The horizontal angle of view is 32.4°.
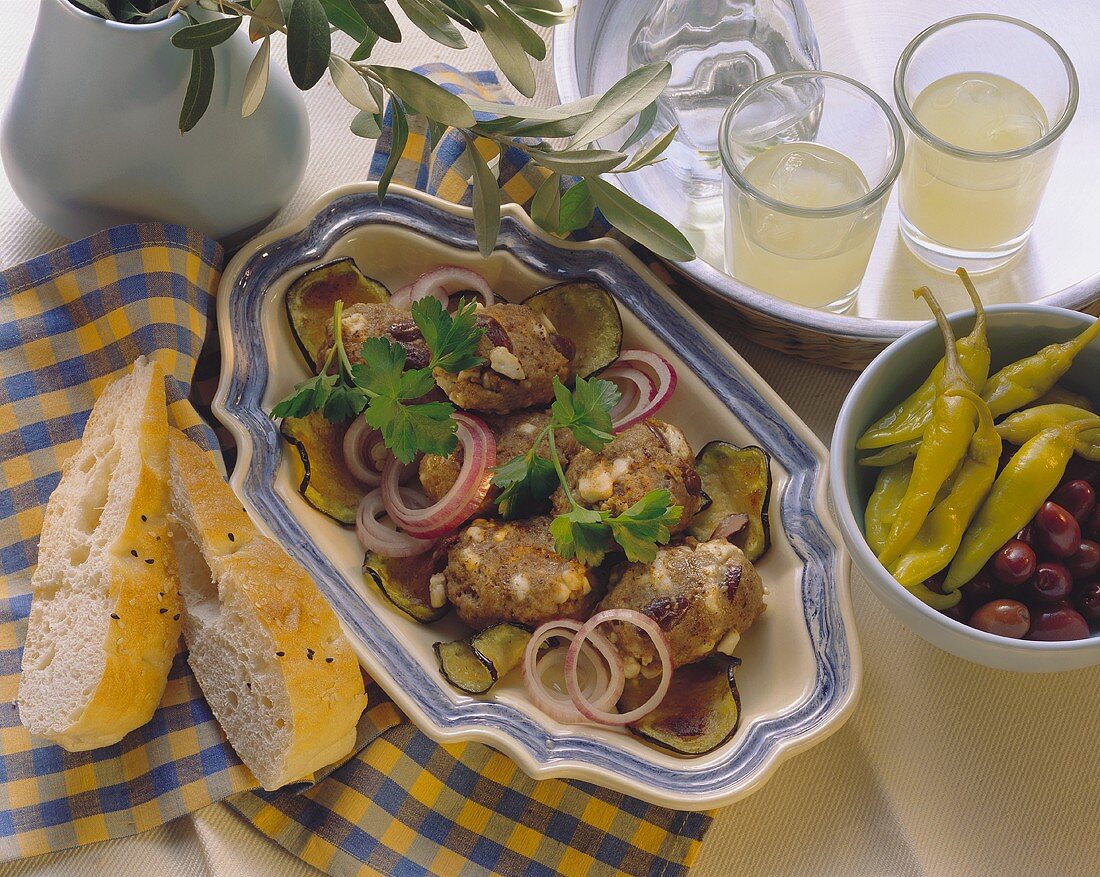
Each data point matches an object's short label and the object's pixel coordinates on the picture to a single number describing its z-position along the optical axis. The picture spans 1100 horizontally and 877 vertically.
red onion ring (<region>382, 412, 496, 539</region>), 0.76
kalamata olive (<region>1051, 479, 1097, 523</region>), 0.71
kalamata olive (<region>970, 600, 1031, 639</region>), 0.70
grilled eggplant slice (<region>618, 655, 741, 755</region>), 0.73
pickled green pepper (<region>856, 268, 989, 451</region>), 0.73
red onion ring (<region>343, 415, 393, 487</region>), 0.78
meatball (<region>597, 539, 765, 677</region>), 0.72
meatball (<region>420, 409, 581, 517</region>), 0.76
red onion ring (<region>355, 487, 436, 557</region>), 0.77
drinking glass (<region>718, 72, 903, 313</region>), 0.77
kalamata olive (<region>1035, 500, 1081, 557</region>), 0.70
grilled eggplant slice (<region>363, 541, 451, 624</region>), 0.75
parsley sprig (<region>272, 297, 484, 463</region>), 0.74
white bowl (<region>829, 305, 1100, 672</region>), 0.70
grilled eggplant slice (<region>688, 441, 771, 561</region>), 0.76
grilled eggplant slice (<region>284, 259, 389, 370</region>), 0.79
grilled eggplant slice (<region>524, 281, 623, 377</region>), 0.79
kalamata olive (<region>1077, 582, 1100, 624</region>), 0.71
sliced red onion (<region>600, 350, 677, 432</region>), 0.78
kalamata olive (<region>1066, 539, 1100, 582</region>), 0.71
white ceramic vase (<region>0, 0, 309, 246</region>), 0.74
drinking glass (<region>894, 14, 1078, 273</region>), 0.78
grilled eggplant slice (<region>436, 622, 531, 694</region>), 0.74
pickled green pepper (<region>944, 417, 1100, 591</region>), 0.70
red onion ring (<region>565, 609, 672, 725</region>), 0.73
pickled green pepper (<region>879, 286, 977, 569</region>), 0.70
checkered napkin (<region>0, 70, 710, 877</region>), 0.76
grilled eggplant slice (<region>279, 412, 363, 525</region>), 0.77
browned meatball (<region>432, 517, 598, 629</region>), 0.73
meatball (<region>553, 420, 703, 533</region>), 0.74
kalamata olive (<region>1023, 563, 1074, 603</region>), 0.70
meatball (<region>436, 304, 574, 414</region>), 0.76
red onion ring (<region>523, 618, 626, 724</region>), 0.73
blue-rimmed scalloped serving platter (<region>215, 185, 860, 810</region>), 0.72
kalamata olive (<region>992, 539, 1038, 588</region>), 0.70
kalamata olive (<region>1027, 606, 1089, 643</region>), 0.70
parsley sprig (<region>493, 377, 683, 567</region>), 0.72
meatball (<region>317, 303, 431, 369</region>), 0.76
